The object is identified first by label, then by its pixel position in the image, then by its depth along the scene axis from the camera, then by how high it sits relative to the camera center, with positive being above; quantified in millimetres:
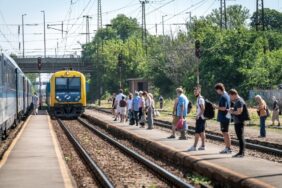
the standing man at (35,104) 48056 -254
